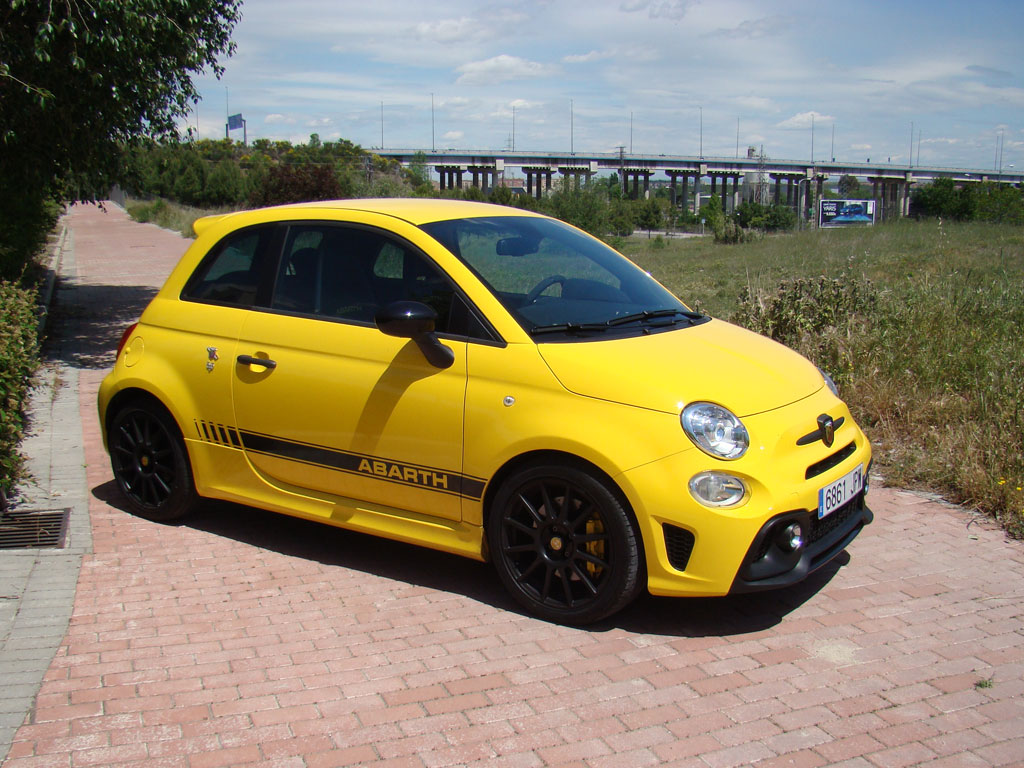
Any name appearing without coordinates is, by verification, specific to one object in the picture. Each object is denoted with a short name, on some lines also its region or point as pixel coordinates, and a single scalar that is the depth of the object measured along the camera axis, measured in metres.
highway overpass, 112.88
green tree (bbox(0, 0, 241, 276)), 9.54
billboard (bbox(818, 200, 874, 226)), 136.88
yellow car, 3.96
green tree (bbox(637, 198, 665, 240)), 102.71
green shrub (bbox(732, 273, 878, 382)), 8.45
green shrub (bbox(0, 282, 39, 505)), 5.47
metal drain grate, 5.31
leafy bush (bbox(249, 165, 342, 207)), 33.72
